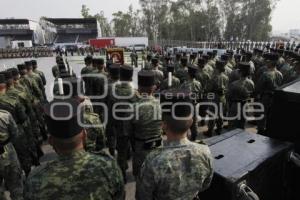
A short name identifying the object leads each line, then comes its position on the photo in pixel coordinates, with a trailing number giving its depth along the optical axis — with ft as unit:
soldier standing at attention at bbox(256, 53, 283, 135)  20.15
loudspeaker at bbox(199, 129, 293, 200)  6.73
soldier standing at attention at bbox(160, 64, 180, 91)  21.64
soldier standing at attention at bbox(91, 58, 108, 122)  21.44
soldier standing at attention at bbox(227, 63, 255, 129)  19.03
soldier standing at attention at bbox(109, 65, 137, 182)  14.90
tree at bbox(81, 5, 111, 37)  254.06
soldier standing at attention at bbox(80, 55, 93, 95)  25.73
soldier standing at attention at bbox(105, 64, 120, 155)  16.37
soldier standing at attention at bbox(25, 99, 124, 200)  6.08
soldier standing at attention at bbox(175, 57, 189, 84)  25.67
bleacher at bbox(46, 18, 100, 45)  212.23
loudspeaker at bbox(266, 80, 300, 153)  8.49
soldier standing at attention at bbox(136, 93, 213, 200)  6.56
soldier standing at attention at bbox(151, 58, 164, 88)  25.40
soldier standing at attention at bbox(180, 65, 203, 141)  19.30
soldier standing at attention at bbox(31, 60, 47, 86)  28.04
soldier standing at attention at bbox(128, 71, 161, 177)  12.28
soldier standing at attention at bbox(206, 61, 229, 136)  21.06
